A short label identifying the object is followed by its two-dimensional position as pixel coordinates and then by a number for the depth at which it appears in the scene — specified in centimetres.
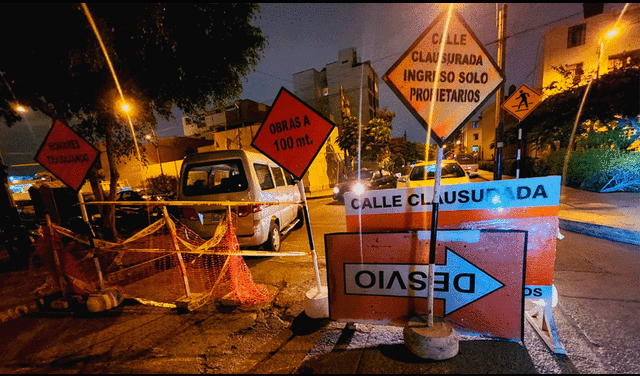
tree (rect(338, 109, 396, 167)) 2083
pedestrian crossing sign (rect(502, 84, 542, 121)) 729
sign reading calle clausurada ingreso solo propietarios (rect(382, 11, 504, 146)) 209
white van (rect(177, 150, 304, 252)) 461
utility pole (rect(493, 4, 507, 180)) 873
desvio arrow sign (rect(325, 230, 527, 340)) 224
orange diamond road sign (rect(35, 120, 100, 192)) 365
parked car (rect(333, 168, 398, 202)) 1196
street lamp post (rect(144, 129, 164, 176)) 692
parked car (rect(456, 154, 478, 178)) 2516
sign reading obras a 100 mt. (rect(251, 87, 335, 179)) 275
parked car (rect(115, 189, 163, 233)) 891
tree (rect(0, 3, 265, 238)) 412
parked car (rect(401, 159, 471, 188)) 714
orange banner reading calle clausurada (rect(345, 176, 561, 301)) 247
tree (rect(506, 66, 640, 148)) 1061
